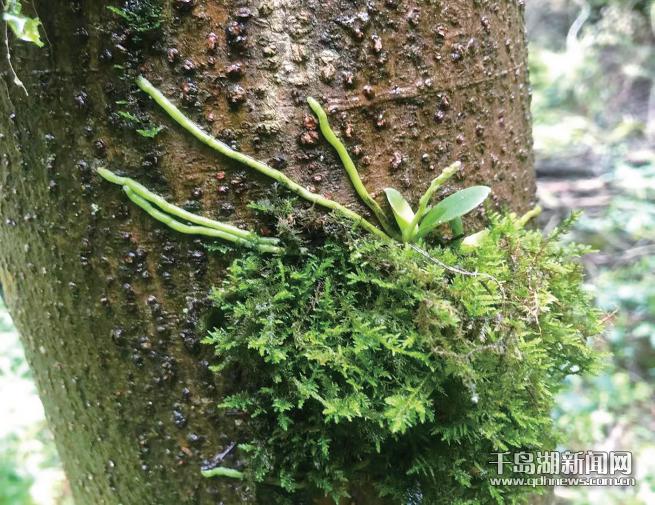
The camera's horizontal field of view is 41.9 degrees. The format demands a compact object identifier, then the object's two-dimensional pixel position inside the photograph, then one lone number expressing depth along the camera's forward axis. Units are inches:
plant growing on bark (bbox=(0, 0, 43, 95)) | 8.6
